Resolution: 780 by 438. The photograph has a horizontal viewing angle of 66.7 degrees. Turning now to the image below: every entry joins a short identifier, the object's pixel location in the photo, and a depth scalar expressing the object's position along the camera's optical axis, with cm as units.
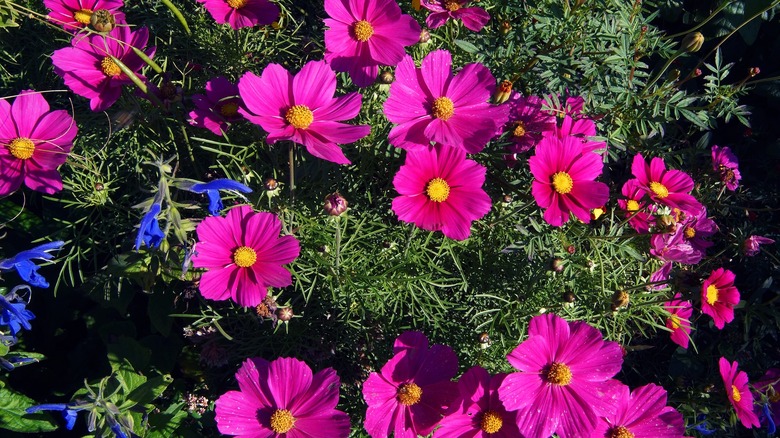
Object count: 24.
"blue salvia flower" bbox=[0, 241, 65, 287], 34
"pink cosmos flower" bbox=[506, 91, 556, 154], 41
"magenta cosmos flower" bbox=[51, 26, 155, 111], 37
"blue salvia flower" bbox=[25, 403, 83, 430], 34
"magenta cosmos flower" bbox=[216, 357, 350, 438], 34
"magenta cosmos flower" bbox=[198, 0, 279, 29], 39
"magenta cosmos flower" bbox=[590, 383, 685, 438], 35
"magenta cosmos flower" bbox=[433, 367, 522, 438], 33
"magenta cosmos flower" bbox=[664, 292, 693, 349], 43
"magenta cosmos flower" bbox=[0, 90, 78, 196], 36
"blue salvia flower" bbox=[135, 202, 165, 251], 30
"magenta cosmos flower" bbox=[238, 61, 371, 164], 35
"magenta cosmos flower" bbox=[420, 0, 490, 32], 41
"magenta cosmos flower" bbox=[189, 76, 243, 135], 38
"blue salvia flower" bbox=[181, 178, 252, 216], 32
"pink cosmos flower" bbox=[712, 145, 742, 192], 49
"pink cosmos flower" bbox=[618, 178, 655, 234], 42
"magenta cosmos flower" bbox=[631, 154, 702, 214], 41
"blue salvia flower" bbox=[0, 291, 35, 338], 35
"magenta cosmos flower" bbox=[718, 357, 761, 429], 42
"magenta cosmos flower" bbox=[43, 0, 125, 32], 40
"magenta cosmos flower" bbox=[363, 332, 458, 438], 34
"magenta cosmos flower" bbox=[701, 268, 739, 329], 43
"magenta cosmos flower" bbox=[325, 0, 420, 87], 38
